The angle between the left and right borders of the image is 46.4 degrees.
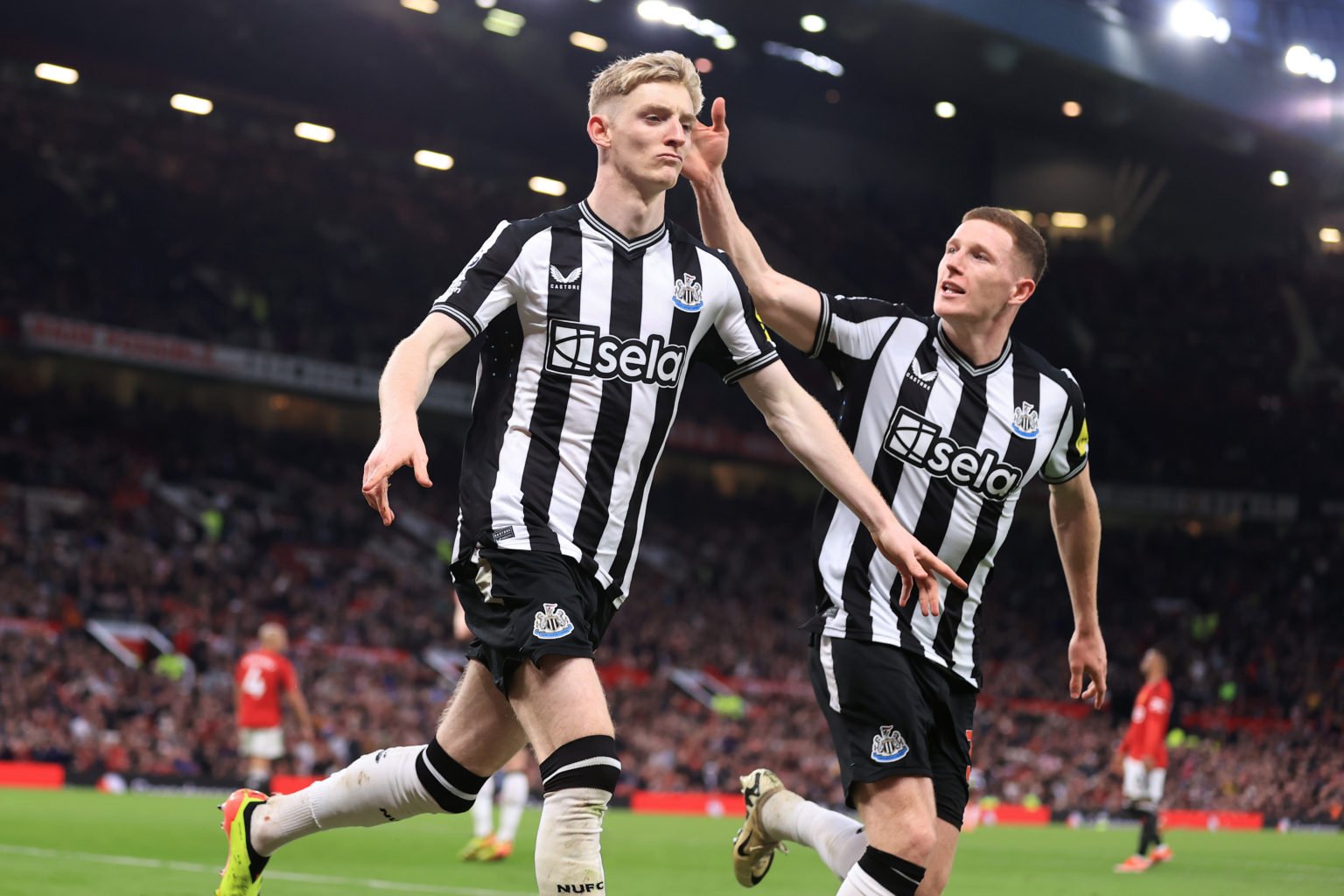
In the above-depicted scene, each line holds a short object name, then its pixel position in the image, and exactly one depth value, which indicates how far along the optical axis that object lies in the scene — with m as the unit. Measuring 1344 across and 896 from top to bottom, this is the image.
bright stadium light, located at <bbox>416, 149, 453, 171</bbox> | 33.47
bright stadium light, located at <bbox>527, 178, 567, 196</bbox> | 34.19
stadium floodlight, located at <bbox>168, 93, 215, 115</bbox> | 30.58
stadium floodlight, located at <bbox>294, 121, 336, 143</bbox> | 32.03
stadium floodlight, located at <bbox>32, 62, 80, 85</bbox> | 29.06
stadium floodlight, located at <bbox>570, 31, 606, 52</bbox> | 31.67
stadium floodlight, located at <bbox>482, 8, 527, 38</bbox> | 31.09
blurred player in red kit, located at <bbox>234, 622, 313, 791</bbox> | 15.26
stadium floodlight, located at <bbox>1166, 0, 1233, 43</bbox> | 26.92
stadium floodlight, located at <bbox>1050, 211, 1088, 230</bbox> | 37.31
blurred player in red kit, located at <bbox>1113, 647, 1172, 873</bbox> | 14.49
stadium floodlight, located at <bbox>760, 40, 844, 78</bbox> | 32.75
